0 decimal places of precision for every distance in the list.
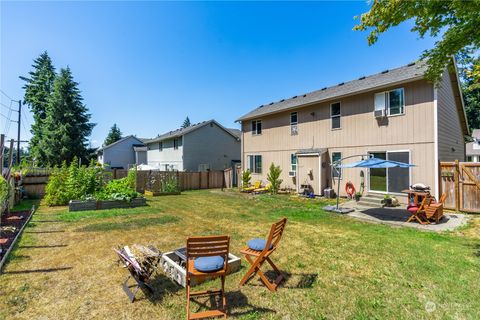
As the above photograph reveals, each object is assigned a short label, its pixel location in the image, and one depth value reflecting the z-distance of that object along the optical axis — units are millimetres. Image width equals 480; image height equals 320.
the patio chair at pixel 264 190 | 16188
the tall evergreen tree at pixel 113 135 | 57188
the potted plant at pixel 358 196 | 11930
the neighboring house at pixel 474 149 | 24869
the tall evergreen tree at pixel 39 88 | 31422
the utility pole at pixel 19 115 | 20812
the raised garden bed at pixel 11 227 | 5112
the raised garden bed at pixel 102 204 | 9820
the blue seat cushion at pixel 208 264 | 3112
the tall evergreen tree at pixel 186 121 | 80562
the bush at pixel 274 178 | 15695
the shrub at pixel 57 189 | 10992
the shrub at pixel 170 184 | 15867
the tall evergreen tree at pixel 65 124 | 26094
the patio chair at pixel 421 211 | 7758
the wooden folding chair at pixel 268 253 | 3613
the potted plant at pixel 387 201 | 10602
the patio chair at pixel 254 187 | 16731
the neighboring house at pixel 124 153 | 35406
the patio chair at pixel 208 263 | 2980
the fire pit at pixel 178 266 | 3867
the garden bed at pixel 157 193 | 14992
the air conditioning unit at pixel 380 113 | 11523
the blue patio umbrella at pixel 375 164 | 8602
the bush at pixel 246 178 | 18359
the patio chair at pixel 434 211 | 7621
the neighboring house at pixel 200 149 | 23156
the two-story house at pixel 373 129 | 10367
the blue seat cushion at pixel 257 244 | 3901
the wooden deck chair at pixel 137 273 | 3432
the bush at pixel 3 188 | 4785
